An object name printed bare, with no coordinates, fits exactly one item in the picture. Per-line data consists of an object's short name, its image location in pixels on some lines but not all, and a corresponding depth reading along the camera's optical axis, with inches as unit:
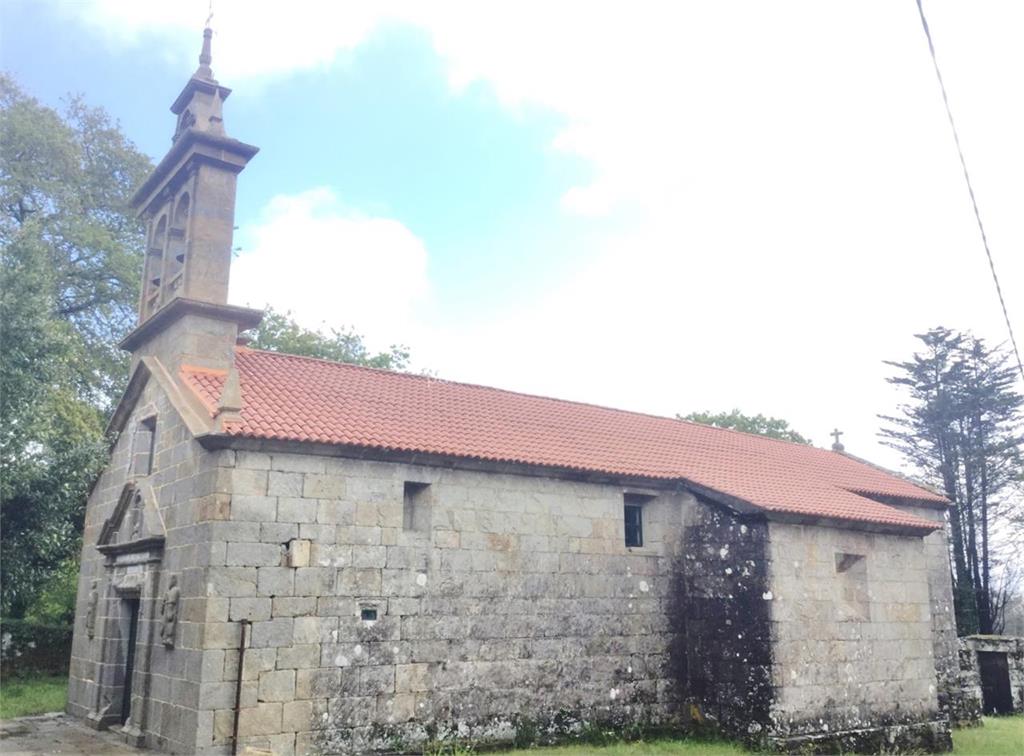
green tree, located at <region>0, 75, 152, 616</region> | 577.0
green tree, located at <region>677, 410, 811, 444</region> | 1470.2
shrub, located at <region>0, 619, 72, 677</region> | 762.2
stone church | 422.0
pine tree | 1309.1
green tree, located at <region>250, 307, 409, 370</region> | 1133.1
